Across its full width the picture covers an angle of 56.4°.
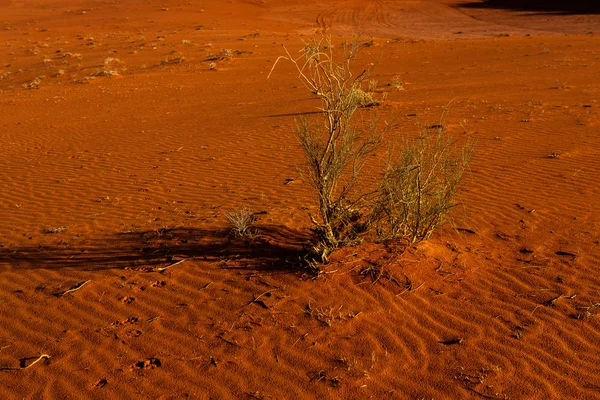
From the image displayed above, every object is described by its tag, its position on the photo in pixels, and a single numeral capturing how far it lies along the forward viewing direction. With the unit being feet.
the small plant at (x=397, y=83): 52.01
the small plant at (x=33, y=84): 68.95
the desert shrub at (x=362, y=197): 17.38
